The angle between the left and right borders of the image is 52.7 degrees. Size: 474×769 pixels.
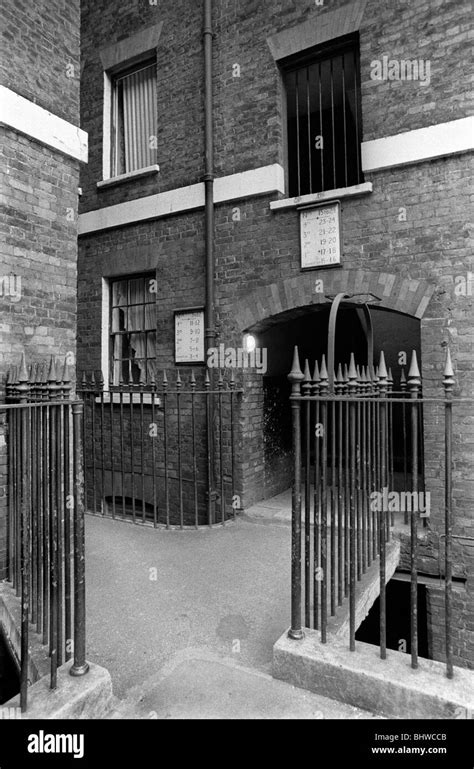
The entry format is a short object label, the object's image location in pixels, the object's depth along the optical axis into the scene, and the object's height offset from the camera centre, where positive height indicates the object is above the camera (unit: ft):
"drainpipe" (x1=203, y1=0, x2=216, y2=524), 20.18 +8.40
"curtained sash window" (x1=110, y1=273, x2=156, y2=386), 23.36 +2.72
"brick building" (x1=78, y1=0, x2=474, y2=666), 15.88 +7.56
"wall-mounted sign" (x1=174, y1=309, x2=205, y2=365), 20.76 +2.05
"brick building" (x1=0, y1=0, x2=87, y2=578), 12.74 +5.81
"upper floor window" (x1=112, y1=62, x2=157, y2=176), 23.39 +13.28
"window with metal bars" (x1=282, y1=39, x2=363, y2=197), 19.27 +12.98
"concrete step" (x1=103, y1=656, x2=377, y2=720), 7.29 -5.07
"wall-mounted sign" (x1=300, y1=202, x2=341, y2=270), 17.61 +5.44
